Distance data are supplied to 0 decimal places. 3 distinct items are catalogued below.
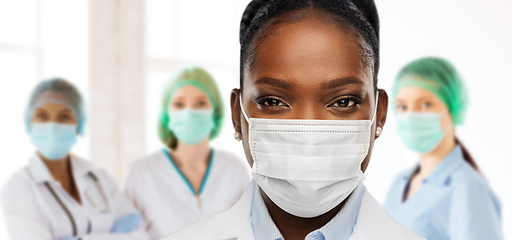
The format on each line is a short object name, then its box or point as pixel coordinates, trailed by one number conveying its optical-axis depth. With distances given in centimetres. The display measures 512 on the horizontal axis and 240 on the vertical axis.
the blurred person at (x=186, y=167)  271
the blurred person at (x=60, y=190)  226
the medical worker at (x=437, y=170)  250
